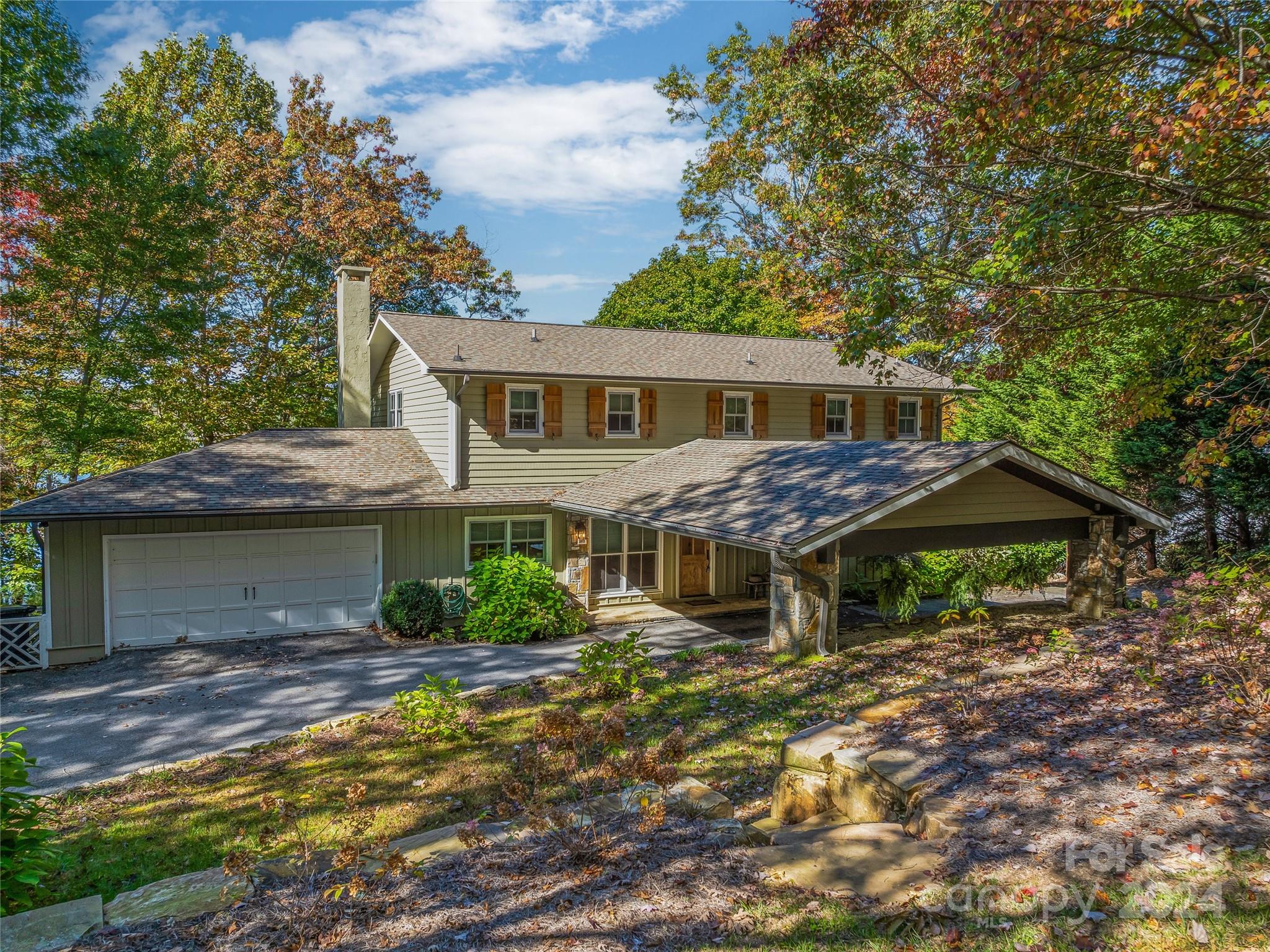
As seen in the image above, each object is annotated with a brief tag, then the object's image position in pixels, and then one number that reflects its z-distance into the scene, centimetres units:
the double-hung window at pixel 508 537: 1394
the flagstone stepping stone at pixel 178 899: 377
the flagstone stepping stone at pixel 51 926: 347
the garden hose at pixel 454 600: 1341
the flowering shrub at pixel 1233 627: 549
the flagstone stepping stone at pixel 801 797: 524
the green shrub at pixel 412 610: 1247
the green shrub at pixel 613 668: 867
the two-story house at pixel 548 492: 1052
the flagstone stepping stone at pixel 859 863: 371
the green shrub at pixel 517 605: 1231
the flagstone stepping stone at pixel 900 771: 470
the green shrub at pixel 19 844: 388
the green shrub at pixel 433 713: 756
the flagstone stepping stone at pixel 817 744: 539
